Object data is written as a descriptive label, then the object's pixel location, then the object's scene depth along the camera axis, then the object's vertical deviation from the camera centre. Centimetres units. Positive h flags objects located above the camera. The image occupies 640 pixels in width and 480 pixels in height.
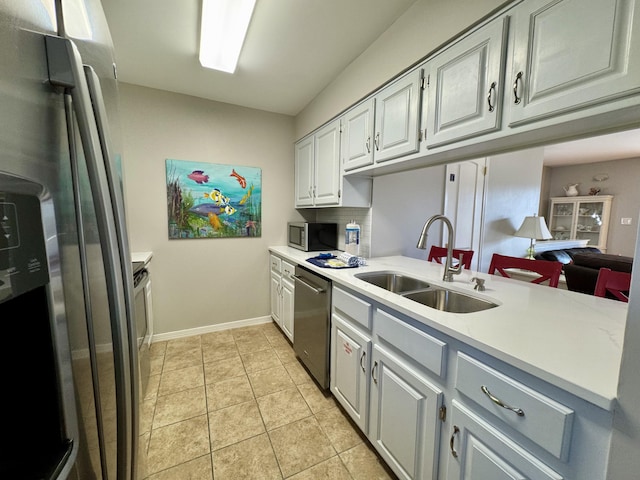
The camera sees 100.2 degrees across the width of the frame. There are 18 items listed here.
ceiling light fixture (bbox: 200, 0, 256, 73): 156 +121
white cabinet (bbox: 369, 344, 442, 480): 111 -93
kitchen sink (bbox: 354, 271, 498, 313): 146 -47
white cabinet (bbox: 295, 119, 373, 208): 235 +37
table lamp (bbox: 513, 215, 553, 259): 325 -16
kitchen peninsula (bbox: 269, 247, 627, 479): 70 -55
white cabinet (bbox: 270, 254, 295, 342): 259 -82
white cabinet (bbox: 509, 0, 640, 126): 84 +56
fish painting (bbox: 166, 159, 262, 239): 274 +16
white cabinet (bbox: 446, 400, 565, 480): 78 -77
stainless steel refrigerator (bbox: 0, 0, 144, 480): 35 -7
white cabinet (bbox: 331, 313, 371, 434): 152 -95
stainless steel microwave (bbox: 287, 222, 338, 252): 282 -23
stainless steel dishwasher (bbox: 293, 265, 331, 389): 189 -83
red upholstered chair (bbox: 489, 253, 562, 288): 171 -35
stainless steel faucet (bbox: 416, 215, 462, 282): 160 -27
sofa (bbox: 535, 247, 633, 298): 258 -52
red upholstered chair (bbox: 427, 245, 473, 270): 245 -38
